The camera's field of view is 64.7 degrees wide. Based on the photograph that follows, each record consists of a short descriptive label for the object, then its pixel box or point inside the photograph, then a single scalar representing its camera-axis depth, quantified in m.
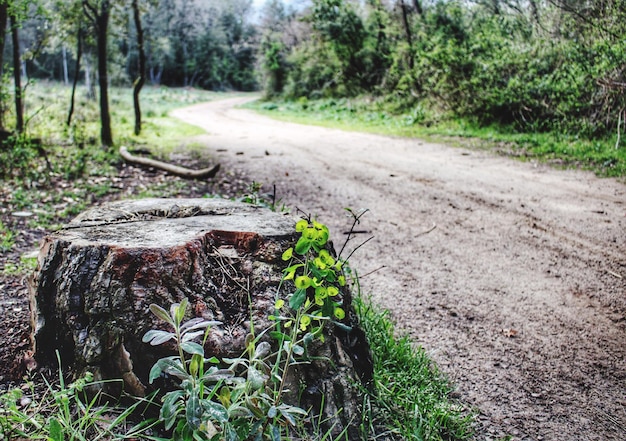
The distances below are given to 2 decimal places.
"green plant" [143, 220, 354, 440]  1.57
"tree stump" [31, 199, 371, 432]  2.02
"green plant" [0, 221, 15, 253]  4.47
